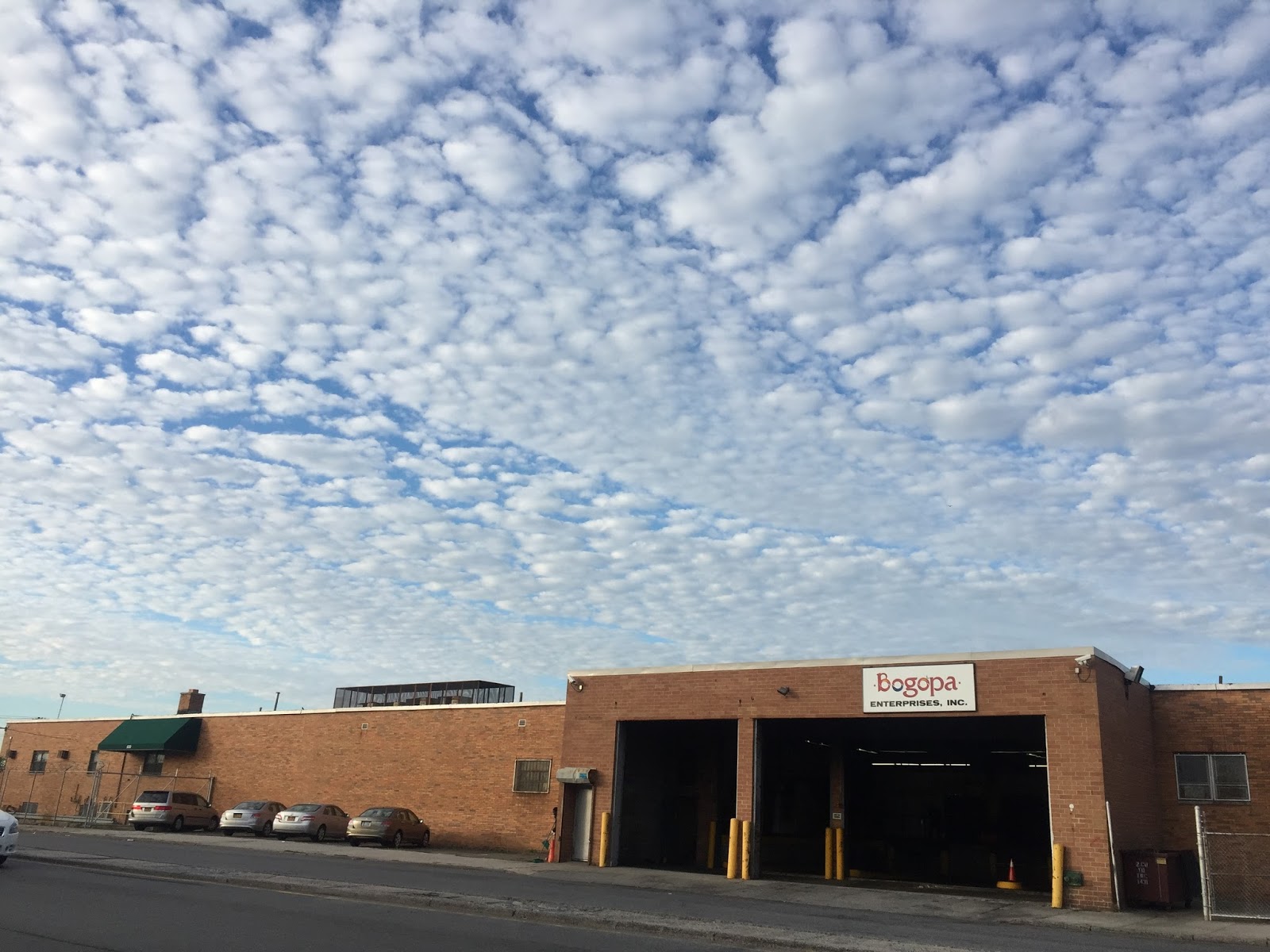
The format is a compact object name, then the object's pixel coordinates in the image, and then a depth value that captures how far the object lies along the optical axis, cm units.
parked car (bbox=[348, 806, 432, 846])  3547
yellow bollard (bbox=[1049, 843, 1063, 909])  2285
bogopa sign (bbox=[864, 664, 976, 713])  2591
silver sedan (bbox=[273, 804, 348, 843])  3700
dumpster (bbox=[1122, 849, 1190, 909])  2319
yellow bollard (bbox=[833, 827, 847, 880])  3016
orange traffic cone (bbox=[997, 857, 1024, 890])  2920
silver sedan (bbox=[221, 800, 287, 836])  3909
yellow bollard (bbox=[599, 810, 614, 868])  3008
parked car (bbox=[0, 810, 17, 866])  2066
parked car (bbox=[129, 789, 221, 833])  3994
